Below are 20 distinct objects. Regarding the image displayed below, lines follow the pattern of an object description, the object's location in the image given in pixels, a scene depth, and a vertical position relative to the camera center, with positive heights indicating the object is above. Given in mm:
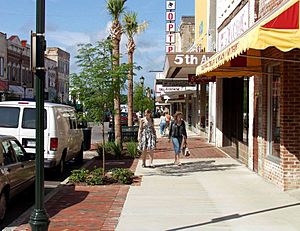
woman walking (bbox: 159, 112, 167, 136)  34594 -687
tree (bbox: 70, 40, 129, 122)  13230 +826
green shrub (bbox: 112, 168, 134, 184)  12438 -1407
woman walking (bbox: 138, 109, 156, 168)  15633 -573
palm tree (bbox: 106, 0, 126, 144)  21628 +3689
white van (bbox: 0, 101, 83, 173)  13422 -315
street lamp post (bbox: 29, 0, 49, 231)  6289 -90
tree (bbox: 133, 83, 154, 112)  53650 +1509
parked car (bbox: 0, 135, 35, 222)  8836 -973
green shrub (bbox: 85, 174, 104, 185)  12273 -1478
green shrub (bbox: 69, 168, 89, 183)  12531 -1417
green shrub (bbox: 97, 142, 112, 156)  19297 -1221
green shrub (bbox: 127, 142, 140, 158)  19219 -1250
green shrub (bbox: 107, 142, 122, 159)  18969 -1225
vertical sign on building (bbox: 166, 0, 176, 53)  44219 +7826
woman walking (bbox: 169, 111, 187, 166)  16281 -559
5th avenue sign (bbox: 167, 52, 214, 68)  18531 +1934
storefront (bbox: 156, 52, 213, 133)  18703 +1703
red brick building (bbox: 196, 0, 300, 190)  10797 +244
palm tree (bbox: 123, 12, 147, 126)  29516 +4701
